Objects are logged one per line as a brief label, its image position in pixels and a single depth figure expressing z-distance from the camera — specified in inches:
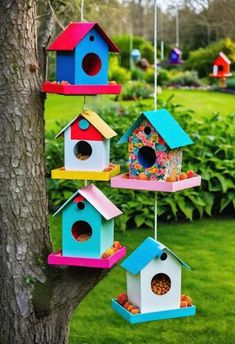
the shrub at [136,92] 908.0
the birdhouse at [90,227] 163.9
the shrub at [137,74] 1177.4
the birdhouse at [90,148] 169.6
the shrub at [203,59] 1166.1
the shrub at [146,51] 1435.8
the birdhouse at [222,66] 518.9
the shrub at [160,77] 1155.9
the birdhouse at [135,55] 1245.1
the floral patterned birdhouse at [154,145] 166.2
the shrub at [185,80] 1151.6
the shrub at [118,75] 1048.8
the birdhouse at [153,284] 168.9
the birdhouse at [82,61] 164.7
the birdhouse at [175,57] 917.8
